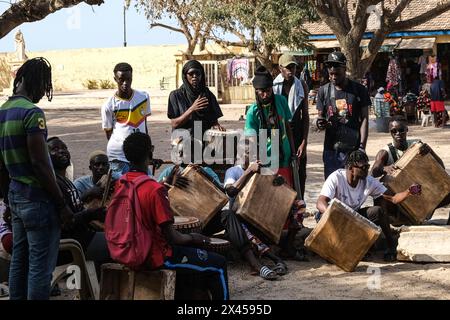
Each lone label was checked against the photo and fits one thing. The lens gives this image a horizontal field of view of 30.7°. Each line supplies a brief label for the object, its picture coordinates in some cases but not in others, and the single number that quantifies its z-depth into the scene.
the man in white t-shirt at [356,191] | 6.89
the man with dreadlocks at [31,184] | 4.61
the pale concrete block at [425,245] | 6.91
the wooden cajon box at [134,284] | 4.96
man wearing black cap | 7.75
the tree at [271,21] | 27.12
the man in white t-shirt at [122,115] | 7.12
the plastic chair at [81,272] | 5.29
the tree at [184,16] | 33.69
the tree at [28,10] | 9.62
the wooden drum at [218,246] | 5.73
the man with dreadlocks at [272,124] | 7.21
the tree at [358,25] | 18.09
